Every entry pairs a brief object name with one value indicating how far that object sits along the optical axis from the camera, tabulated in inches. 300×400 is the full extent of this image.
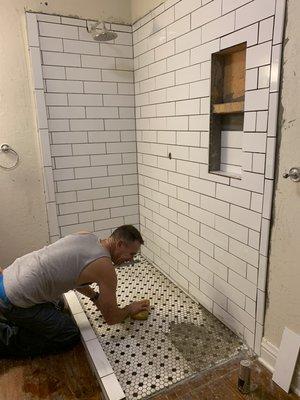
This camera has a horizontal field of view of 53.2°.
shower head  83.5
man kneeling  64.1
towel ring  89.1
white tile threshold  56.7
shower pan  60.6
